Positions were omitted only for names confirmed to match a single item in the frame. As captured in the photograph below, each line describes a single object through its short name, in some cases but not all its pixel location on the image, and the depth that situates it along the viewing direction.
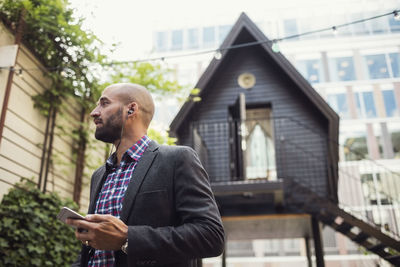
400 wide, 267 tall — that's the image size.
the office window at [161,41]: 35.16
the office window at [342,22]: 29.45
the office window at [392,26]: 26.09
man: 1.50
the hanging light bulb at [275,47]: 6.01
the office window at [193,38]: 34.34
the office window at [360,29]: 29.49
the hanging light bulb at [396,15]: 4.72
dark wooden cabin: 9.56
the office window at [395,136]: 25.81
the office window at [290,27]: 32.44
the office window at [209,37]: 33.94
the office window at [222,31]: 33.38
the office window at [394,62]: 24.36
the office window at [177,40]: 34.78
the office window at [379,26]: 28.77
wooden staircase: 7.80
